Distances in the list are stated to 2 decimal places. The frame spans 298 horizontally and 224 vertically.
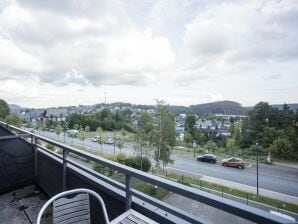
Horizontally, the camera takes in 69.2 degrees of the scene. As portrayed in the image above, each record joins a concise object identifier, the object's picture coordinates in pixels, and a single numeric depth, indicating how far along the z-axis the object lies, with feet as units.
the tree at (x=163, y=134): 52.02
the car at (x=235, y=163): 66.80
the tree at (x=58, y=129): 83.11
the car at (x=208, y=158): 71.62
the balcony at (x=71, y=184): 2.90
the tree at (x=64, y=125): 89.23
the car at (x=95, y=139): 92.76
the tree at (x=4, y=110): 61.39
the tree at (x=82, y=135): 81.38
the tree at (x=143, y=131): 54.49
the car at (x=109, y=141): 98.06
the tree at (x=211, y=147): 80.92
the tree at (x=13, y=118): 62.28
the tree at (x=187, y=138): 93.20
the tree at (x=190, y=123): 109.52
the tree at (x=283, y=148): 60.45
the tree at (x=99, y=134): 85.36
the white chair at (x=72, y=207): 3.92
